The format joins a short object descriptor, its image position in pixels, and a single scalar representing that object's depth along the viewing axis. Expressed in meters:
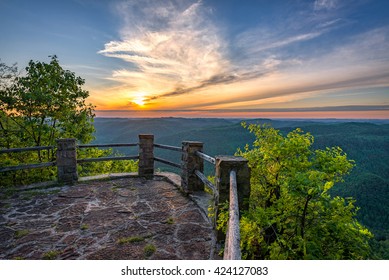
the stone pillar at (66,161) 6.06
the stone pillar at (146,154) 6.96
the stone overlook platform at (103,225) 3.03
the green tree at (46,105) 9.08
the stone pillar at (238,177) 3.11
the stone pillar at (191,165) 5.16
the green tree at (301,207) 2.32
